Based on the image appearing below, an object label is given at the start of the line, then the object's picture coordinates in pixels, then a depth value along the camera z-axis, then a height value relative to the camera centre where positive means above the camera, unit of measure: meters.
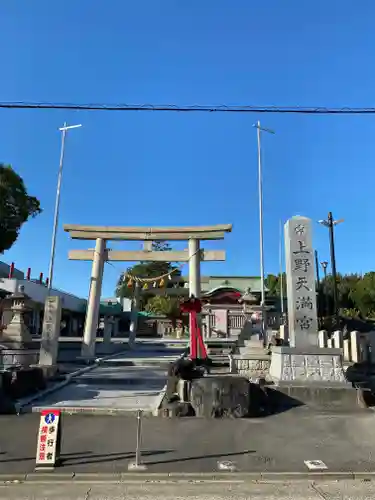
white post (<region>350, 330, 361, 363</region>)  19.62 -0.57
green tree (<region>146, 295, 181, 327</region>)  45.84 +2.89
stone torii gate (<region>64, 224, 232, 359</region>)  21.08 +4.77
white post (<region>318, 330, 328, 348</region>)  21.28 -0.21
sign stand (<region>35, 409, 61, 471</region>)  6.31 -1.82
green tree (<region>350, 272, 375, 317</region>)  44.28 +4.59
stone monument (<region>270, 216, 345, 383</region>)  11.68 +0.23
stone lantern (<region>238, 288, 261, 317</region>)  22.72 +1.86
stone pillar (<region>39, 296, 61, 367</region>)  14.95 -0.10
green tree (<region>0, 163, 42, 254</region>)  20.66 +6.83
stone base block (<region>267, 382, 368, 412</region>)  10.94 -1.74
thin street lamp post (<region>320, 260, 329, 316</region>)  31.41 +5.56
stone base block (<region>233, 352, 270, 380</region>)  15.07 -1.22
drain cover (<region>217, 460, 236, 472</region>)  6.30 -2.15
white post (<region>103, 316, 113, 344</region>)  25.64 -0.16
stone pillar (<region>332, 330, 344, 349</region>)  20.77 -0.20
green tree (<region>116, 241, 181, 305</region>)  53.69 +8.62
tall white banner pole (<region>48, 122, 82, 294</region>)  23.86 +7.20
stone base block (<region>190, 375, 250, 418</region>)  9.92 -1.68
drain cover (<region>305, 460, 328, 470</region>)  6.34 -2.12
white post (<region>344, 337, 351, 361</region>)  20.86 -0.78
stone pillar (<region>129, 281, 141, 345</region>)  28.72 +1.62
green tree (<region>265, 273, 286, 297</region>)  51.16 +6.75
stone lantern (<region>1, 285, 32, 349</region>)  14.35 +0.03
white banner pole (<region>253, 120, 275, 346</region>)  23.73 +7.42
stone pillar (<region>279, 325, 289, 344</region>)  21.52 +0.12
